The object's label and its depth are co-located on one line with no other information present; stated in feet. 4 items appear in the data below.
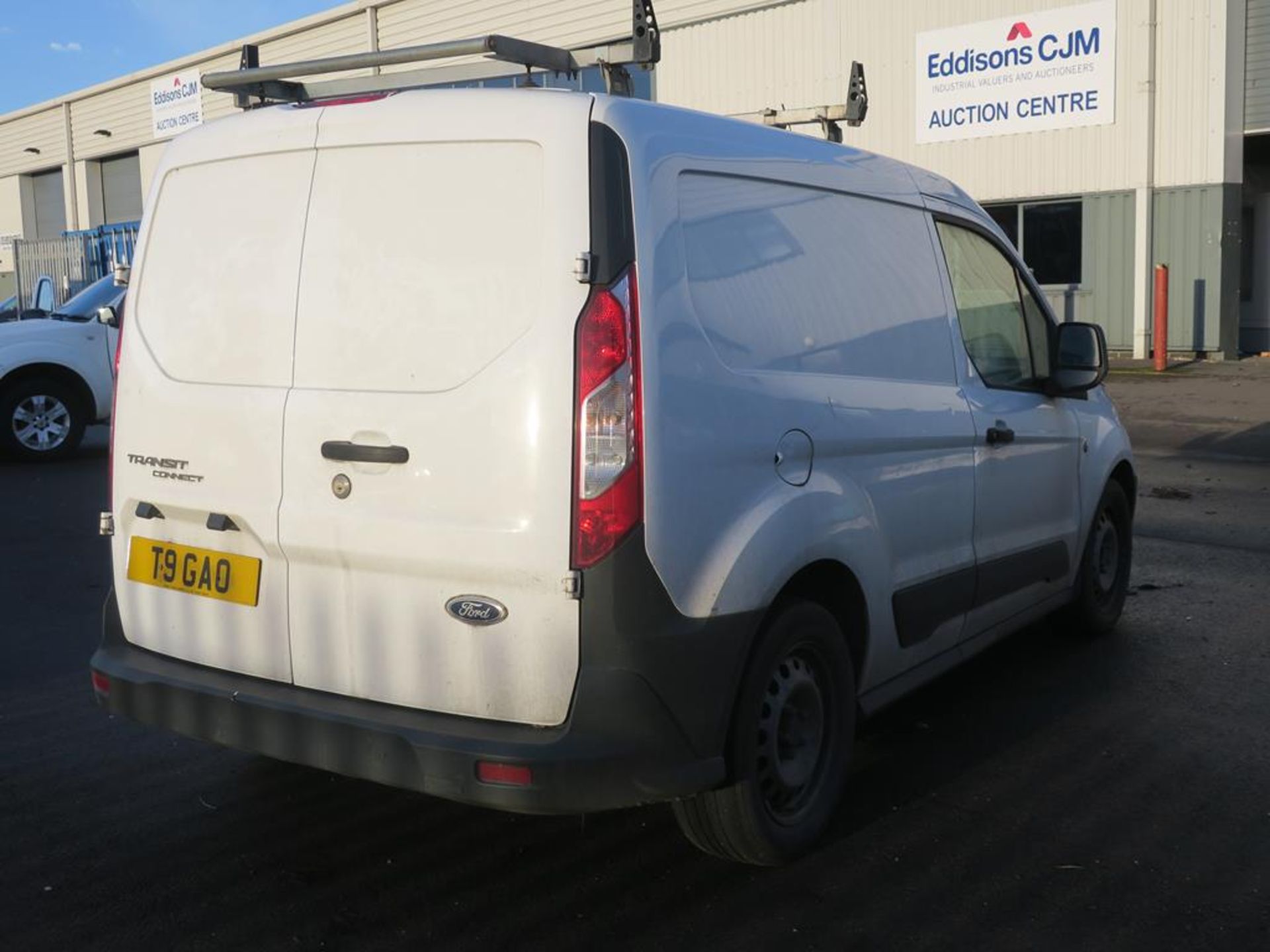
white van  10.62
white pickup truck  40.01
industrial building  61.62
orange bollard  59.57
